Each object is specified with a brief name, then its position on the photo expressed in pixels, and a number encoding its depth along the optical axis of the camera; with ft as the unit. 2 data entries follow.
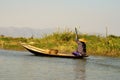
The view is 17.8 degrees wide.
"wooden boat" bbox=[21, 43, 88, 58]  113.07
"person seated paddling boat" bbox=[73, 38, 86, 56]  107.41
